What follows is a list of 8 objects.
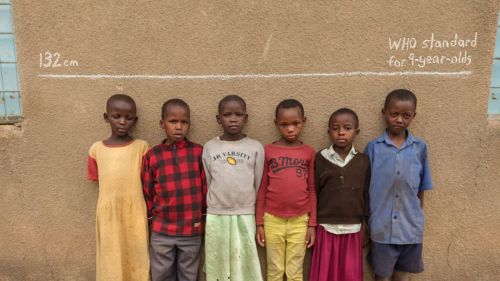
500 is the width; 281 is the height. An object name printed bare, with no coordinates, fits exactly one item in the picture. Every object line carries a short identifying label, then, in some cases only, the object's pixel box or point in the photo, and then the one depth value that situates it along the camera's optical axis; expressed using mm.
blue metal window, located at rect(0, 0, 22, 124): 2430
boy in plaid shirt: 2205
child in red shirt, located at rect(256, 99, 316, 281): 2186
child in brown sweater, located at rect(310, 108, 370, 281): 2189
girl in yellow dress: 2242
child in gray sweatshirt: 2178
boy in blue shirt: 2178
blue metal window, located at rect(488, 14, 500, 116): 2424
